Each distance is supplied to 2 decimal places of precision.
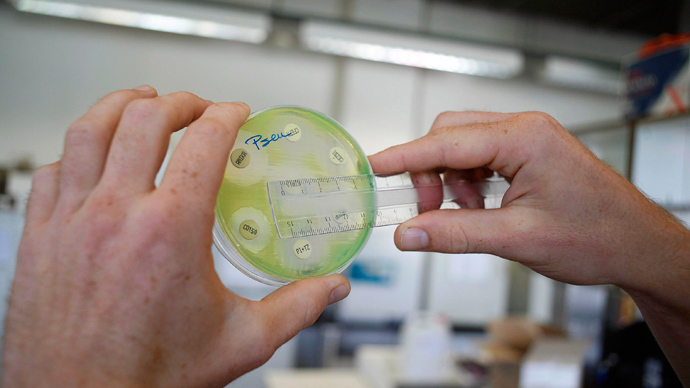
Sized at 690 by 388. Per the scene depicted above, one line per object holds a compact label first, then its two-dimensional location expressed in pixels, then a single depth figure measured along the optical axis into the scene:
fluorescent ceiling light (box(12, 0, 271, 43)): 3.19
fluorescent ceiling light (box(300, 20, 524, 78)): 3.51
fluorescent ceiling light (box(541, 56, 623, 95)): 4.21
